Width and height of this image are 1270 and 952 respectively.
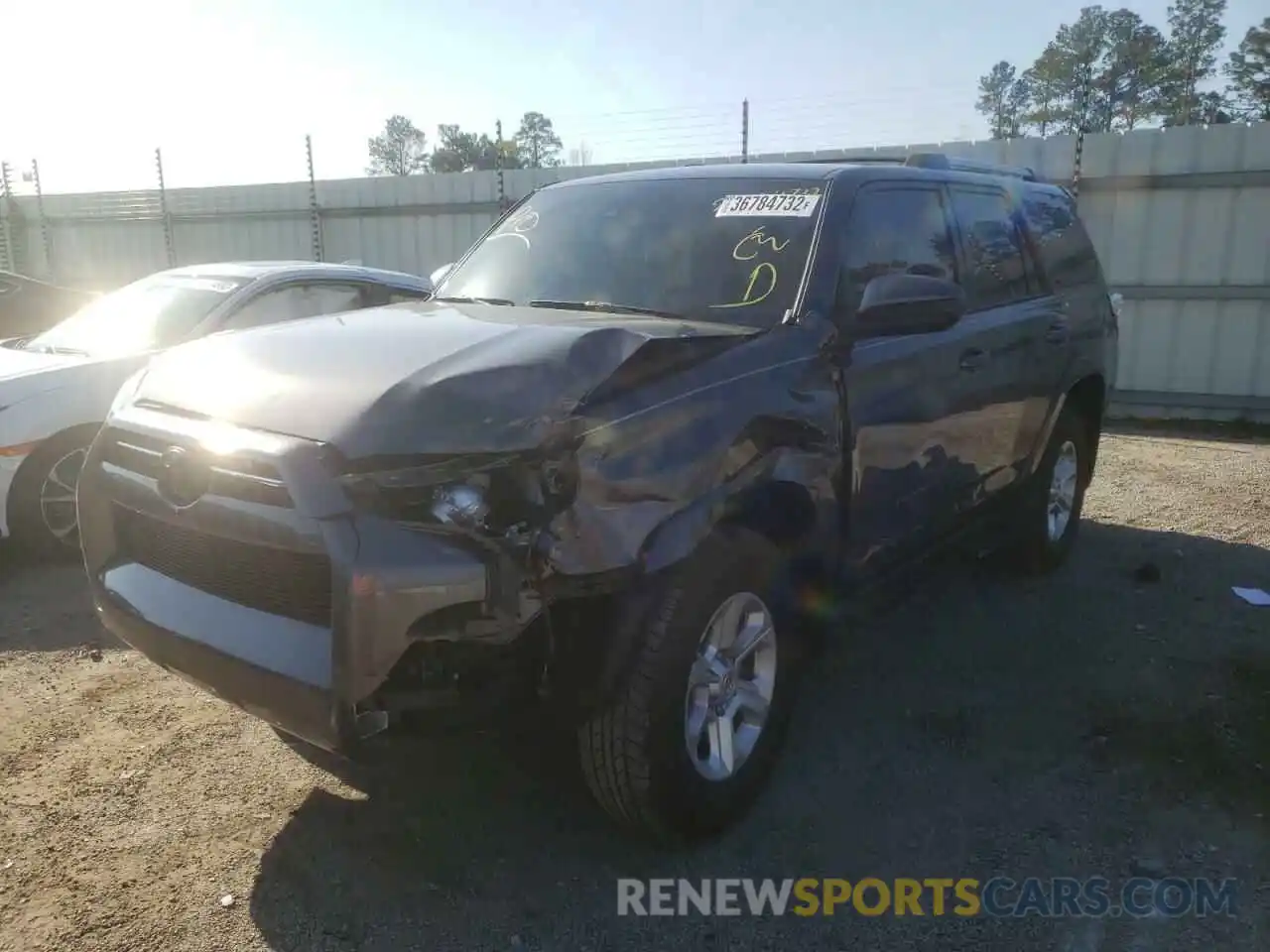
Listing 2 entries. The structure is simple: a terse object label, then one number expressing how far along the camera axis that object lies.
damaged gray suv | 2.44
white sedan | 5.26
